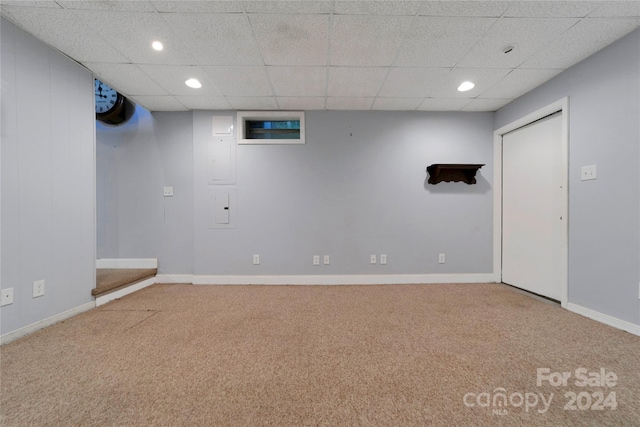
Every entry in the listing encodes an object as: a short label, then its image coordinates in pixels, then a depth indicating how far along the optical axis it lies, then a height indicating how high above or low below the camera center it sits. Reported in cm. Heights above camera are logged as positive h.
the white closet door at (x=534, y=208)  247 +6
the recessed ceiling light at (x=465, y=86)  252 +145
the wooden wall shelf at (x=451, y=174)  309 +53
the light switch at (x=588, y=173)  203 +37
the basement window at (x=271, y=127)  314 +123
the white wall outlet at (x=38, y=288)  182 -64
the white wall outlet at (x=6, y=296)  162 -63
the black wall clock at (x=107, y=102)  305 +150
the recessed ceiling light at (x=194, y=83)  245 +144
